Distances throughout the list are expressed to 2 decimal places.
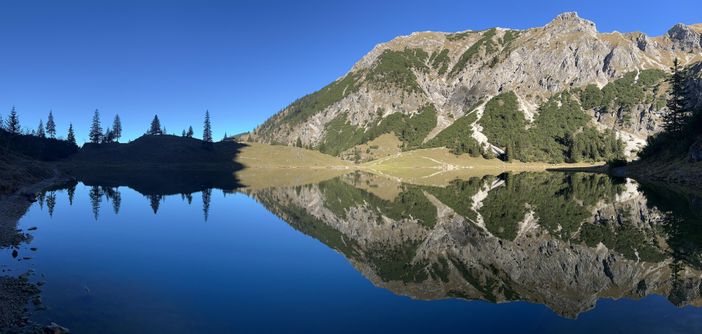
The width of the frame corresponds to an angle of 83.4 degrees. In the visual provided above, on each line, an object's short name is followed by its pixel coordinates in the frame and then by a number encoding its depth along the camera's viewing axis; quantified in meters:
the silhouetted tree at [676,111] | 93.88
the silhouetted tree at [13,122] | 190.88
